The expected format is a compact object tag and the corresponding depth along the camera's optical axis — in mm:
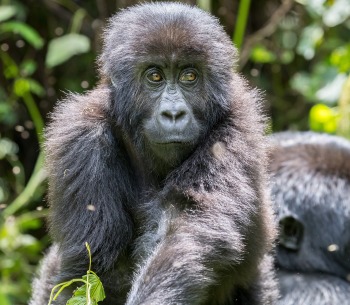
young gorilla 7789
